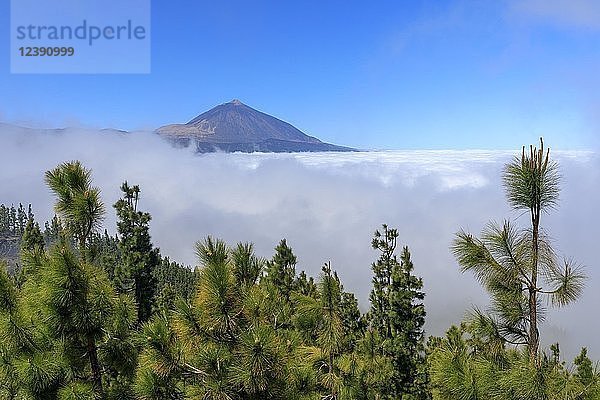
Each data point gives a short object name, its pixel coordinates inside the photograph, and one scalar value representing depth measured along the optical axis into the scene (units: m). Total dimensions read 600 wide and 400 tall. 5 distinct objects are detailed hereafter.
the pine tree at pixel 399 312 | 17.34
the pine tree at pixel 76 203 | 5.86
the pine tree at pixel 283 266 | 20.95
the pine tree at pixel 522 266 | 4.50
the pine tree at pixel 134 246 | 21.00
